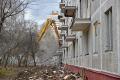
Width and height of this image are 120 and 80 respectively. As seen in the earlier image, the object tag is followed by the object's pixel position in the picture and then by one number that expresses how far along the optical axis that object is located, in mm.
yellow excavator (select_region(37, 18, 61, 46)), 90500
